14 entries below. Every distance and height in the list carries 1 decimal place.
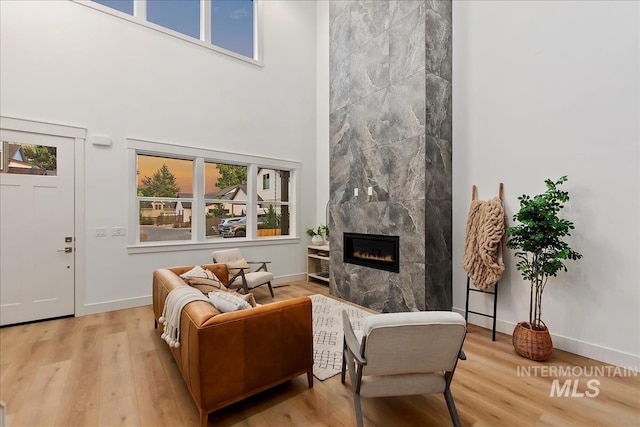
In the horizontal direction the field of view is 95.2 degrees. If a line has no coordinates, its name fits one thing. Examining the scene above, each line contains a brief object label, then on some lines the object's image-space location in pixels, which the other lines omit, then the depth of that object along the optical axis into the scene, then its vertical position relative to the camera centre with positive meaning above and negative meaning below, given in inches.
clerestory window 180.1 +130.4
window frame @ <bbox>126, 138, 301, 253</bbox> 176.7 +10.6
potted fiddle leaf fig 109.0 -13.3
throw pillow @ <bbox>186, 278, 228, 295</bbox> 126.2 -33.1
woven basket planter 109.1 -50.1
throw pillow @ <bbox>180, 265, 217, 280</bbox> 130.8 -29.6
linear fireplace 162.7 -24.4
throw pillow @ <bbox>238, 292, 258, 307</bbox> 115.4 -36.3
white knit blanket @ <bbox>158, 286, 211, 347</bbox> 85.4 -30.4
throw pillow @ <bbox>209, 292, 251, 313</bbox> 87.3 -28.4
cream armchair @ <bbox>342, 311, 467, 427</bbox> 68.2 -35.3
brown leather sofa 73.1 -38.6
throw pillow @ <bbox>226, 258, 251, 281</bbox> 179.5 -35.6
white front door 144.3 -9.6
